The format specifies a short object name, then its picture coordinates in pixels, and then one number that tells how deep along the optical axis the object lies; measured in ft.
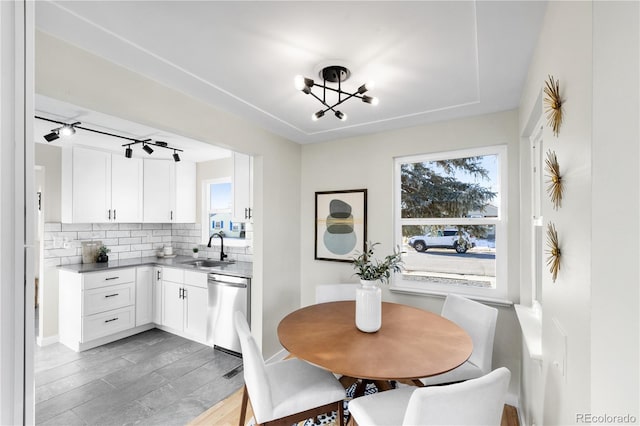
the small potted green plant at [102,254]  12.68
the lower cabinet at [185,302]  11.52
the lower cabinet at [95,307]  10.83
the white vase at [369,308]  6.13
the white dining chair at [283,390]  5.13
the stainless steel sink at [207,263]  13.33
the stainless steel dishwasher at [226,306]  10.35
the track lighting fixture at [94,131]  8.88
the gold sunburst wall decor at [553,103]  3.69
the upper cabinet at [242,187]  10.59
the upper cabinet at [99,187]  11.54
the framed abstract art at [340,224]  10.38
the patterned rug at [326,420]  7.00
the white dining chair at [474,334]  6.39
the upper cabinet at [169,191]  13.61
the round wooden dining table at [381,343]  4.75
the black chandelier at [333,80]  5.35
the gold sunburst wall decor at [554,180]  3.71
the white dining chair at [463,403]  3.64
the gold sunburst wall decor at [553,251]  3.75
